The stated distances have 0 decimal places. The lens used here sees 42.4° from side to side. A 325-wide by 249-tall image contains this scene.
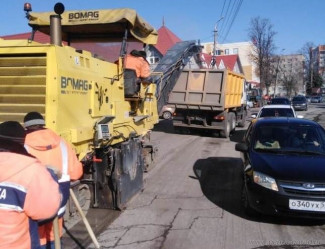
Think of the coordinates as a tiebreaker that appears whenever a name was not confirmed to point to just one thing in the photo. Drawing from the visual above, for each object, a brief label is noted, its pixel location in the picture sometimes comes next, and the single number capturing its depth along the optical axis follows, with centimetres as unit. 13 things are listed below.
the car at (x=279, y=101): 3170
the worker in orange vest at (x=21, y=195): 234
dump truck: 1666
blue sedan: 571
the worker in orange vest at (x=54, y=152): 364
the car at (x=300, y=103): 4434
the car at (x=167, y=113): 2729
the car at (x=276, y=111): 1540
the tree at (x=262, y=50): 5244
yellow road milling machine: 511
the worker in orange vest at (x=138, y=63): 769
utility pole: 3575
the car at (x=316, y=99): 7619
